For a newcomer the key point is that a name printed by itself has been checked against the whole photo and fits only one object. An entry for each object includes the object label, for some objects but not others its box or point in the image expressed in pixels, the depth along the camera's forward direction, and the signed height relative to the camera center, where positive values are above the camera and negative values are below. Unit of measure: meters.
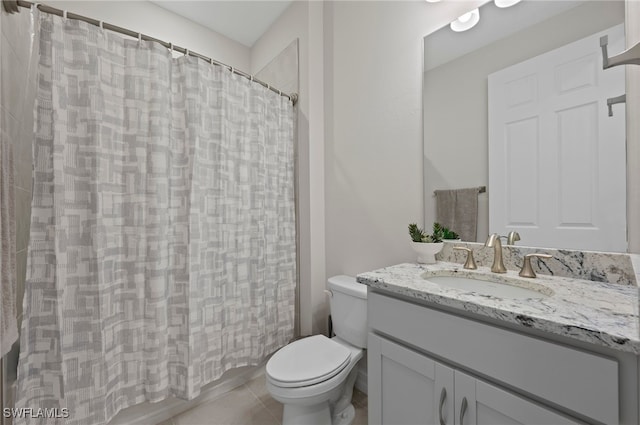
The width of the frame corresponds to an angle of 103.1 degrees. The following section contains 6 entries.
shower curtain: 1.05 -0.07
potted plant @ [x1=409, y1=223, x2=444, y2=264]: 1.25 -0.17
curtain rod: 1.01 +0.86
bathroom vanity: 0.56 -0.39
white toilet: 1.14 -0.75
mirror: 0.95 +0.54
